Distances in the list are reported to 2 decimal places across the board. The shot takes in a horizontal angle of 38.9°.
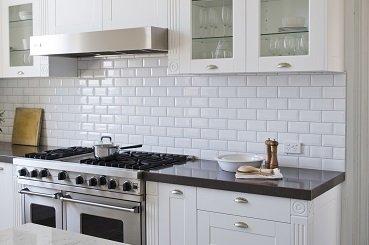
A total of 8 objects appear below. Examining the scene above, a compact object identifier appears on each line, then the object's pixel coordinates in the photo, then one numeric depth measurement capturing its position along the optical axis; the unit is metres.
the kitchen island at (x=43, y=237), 1.89
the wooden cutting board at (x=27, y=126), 4.81
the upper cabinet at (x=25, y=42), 4.31
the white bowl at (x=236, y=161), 3.29
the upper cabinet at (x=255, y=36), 3.02
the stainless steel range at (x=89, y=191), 3.41
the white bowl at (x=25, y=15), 4.44
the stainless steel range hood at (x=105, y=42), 3.54
